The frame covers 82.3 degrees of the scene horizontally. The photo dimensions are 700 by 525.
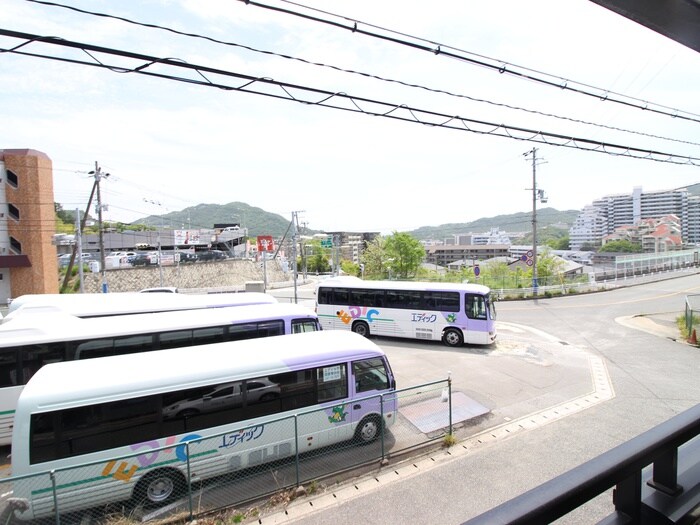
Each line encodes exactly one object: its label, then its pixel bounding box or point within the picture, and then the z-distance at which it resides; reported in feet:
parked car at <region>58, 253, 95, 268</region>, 174.49
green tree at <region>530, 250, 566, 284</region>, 129.49
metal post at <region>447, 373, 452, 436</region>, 28.19
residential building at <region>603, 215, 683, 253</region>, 284.06
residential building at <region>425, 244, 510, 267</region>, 487.61
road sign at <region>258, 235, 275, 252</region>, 157.75
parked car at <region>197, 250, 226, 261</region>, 193.36
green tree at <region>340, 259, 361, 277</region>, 252.42
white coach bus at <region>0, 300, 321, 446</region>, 29.58
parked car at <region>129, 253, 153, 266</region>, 159.53
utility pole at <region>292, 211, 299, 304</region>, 115.20
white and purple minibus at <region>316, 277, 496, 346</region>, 54.39
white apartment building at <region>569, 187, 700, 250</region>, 421.18
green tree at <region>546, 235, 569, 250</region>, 584.03
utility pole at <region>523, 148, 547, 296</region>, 104.21
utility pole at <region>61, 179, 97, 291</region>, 90.53
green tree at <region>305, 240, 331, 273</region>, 329.87
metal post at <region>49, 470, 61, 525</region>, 17.80
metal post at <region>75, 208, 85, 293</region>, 86.77
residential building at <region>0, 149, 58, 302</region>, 100.78
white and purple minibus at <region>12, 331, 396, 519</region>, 19.75
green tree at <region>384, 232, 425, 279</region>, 152.15
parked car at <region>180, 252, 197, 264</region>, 193.53
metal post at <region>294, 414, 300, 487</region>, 22.70
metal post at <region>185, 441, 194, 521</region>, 19.99
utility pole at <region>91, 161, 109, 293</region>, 91.20
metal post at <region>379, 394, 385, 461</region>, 25.65
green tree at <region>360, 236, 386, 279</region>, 178.15
